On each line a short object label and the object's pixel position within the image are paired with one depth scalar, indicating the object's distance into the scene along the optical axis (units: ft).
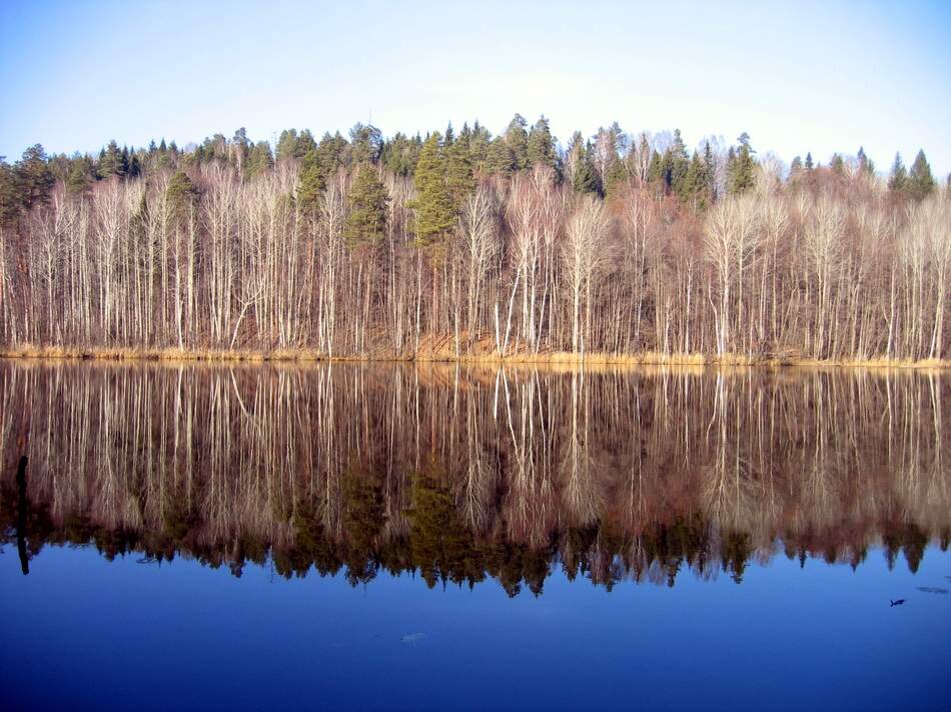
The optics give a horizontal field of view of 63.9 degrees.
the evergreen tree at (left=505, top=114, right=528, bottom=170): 279.28
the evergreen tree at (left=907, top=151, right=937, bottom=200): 265.95
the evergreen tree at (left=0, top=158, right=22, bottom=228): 206.59
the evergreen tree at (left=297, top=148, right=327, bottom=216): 197.77
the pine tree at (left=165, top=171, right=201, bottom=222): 193.98
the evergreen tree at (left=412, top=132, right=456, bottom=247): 184.75
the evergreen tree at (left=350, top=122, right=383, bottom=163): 294.25
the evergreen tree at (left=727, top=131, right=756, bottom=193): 231.09
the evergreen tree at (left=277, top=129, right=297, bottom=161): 305.12
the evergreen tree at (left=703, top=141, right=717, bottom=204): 254.76
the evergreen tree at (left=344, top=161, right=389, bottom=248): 188.24
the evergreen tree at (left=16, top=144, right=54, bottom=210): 220.84
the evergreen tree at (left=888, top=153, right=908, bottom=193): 279.90
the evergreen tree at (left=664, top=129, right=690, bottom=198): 263.74
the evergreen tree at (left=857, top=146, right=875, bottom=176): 301.84
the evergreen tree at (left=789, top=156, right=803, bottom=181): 293.08
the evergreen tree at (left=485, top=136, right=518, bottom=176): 257.34
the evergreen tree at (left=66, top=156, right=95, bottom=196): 246.88
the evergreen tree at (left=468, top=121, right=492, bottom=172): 260.83
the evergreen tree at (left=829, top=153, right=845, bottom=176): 299.70
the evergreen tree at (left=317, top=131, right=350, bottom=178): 257.75
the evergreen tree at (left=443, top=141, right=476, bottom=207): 193.57
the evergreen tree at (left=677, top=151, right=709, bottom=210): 246.88
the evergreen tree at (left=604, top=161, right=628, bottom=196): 255.39
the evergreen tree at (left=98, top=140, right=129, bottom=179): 275.39
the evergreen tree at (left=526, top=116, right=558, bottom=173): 277.44
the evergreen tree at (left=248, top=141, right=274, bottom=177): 271.67
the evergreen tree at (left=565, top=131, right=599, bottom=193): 251.27
